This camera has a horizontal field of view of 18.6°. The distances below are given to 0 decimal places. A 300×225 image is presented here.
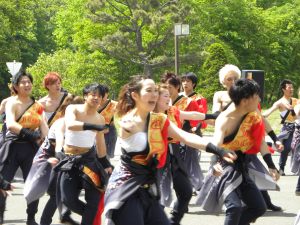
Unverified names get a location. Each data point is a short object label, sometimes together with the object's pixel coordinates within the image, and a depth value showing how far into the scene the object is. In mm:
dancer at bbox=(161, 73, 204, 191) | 11535
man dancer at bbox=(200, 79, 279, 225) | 7953
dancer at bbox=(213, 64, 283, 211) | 8890
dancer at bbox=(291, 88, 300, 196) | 14763
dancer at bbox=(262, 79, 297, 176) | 15538
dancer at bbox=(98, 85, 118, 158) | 14523
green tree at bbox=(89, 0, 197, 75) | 59272
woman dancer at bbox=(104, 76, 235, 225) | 6768
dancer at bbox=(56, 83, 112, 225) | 8572
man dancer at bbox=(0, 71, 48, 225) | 10149
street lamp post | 32037
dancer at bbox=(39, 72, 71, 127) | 10952
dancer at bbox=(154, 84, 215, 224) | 9011
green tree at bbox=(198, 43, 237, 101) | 50821
